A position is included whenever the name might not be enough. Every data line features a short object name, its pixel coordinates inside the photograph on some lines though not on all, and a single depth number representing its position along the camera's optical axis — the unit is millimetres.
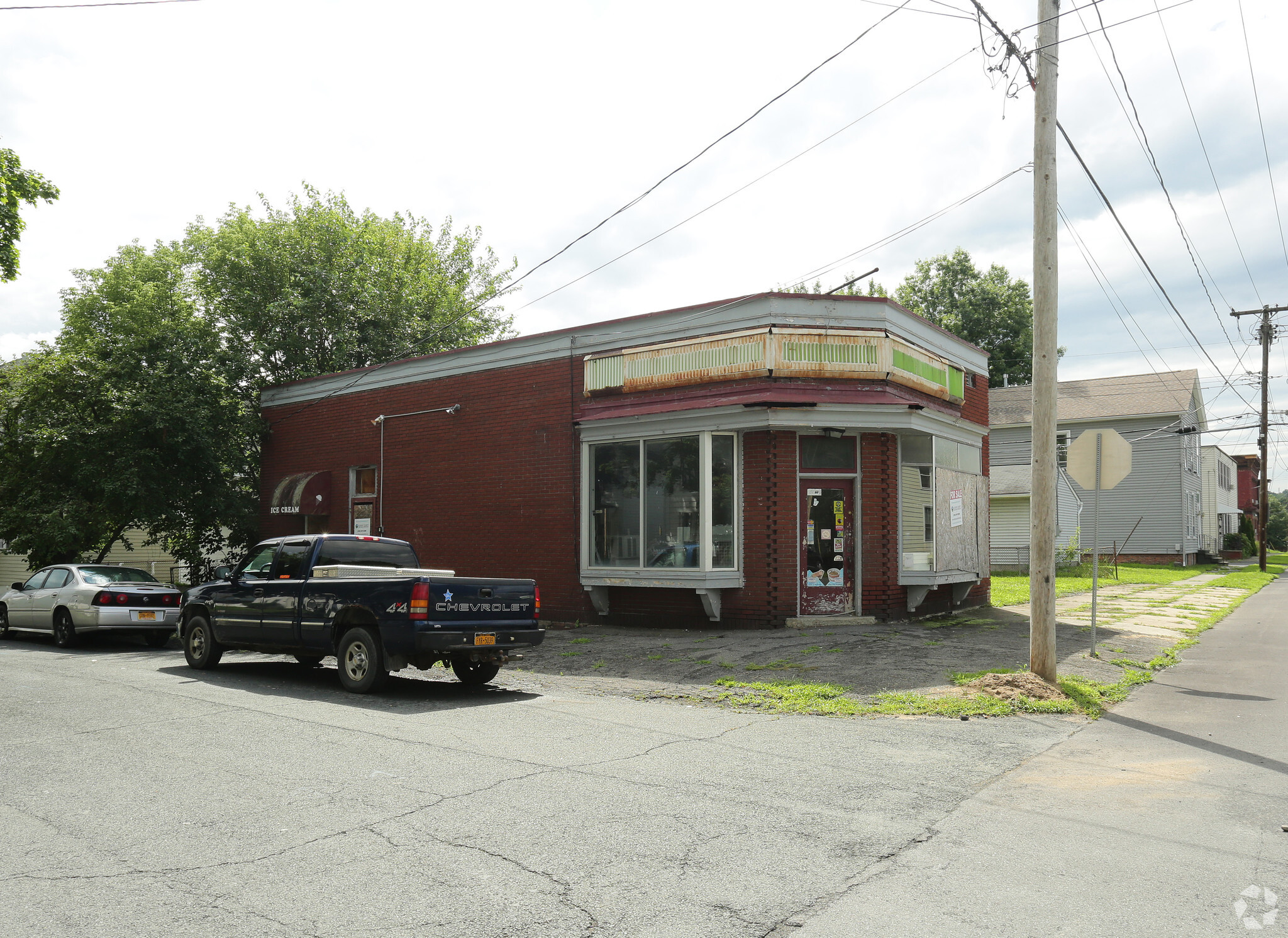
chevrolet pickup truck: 10281
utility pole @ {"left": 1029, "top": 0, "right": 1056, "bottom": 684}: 10336
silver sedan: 15594
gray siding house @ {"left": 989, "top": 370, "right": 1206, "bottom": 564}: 38469
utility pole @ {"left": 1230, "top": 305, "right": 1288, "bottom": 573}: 38594
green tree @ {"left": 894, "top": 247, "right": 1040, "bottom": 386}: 52188
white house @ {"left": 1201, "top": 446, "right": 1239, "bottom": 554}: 53062
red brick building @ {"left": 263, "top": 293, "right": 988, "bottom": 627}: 15367
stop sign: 12109
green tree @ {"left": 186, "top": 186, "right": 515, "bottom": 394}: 27422
